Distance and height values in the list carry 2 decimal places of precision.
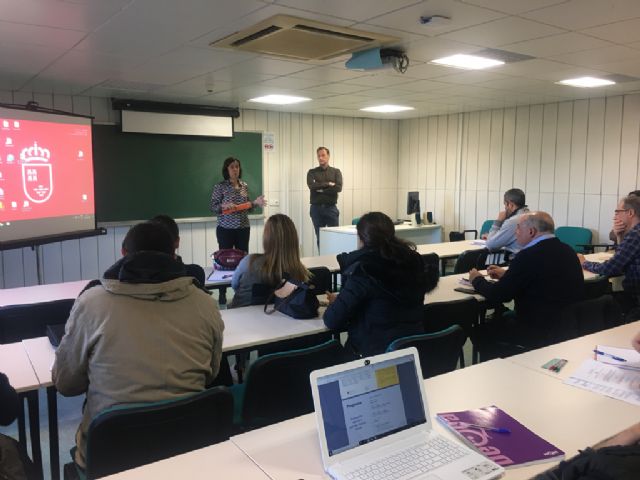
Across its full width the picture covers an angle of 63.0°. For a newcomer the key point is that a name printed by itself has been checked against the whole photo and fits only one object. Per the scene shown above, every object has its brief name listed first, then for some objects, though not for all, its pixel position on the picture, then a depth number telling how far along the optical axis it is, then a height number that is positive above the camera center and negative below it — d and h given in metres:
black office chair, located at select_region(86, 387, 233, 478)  1.58 -0.78
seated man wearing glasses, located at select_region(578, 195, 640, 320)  3.86 -0.57
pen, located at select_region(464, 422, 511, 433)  1.54 -0.72
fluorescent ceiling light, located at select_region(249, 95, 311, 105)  6.53 +1.09
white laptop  1.34 -0.66
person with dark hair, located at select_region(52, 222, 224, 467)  1.78 -0.54
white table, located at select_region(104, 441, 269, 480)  1.34 -0.75
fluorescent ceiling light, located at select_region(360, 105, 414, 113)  7.49 +1.13
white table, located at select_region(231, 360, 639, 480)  1.42 -0.74
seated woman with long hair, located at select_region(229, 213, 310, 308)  3.13 -0.44
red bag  4.23 -0.61
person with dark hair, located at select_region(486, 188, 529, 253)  5.01 -0.39
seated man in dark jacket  3.21 -0.60
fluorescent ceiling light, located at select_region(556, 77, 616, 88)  5.39 +1.11
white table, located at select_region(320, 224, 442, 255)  6.76 -0.72
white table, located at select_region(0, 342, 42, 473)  2.04 -0.77
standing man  7.59 -0.09
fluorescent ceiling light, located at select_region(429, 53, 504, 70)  4.32 +1.06
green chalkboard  6.50 +0.19
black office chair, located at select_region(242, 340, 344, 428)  2.11 -0.82
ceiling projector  3.93 +0.96
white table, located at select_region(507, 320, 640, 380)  2.12 -0.74
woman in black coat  2.55 -0.51
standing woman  6.36 -0.25
